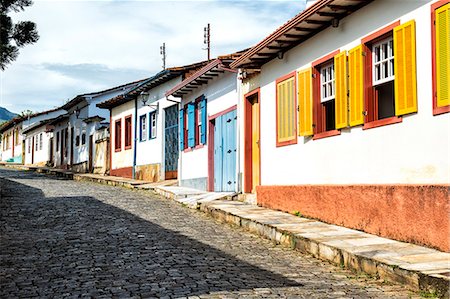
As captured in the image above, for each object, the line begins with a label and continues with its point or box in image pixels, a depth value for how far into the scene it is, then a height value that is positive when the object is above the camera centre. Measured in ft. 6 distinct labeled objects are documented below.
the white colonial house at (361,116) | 23.63 +3.00
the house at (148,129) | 69.82 +6.18
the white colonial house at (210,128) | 50.29 +4.60
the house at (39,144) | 137.90 +8.19
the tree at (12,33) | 56.24 +14.48
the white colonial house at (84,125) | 102.01 +9.38
